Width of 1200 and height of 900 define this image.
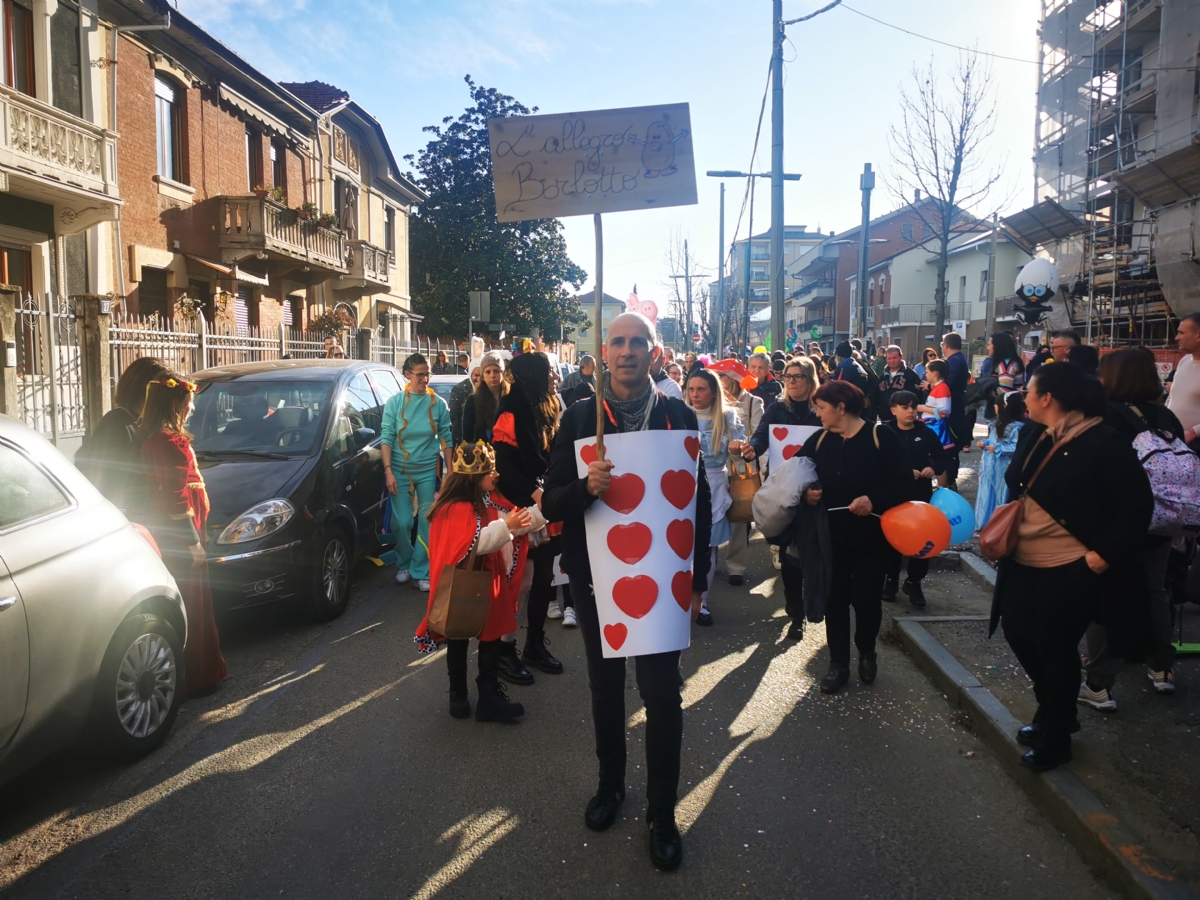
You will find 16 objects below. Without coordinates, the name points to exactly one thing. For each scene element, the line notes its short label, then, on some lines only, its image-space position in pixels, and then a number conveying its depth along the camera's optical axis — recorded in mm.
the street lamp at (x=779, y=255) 14547
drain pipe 15281
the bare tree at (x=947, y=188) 19812
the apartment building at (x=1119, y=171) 17891
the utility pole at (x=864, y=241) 19938
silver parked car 3184
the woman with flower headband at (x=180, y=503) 4625
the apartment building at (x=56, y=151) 12820
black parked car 5625
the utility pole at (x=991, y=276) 25550
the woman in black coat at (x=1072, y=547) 3531
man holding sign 3072
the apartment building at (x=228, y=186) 16406
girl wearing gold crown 4316
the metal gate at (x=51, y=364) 8750
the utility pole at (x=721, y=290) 30573
